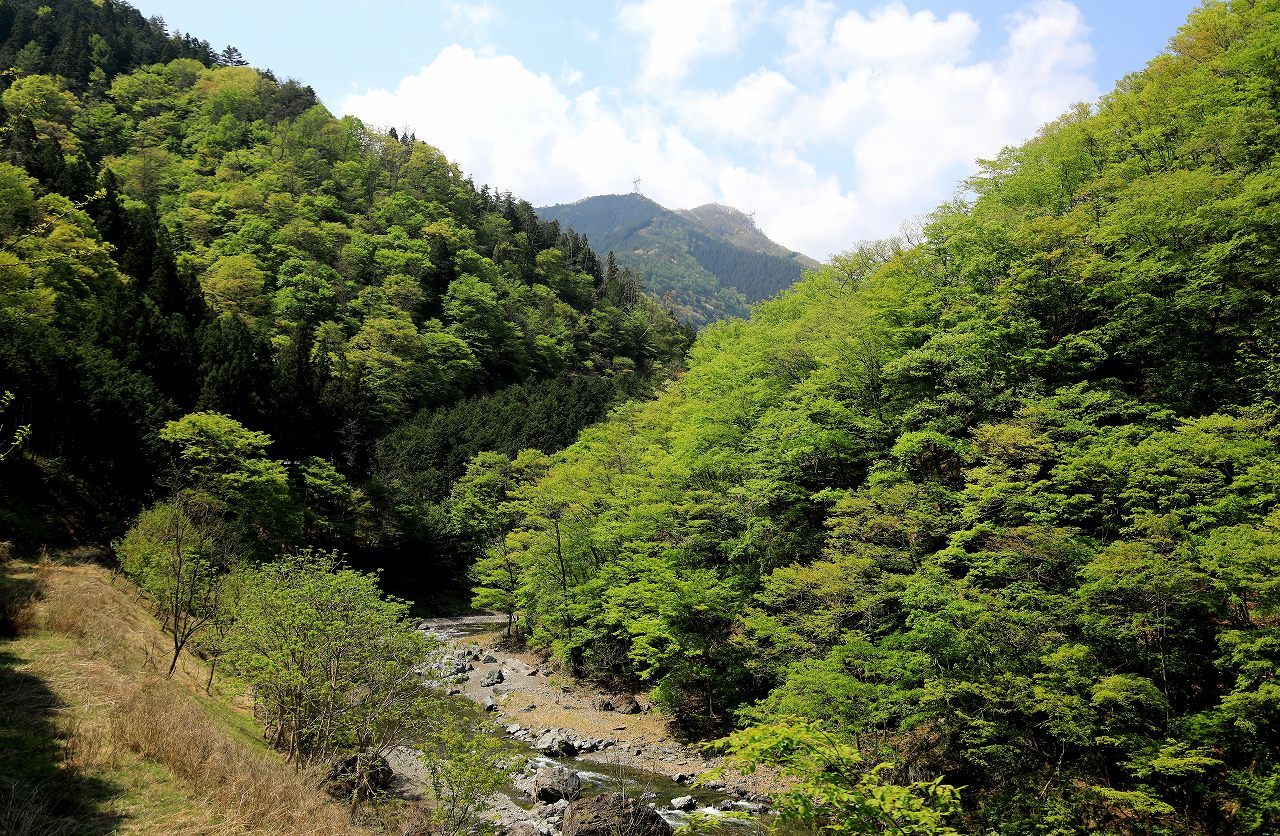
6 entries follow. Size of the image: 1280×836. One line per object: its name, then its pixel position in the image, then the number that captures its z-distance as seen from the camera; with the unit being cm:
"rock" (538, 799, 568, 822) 1795
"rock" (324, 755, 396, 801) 1328
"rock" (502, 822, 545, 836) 1625
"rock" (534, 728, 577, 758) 2417
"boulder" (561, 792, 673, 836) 1501
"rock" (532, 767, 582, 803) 1888
